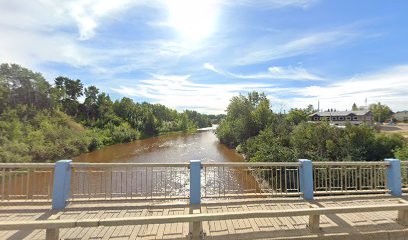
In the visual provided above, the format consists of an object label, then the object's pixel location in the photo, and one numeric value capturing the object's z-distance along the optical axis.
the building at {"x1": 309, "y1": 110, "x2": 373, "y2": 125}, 57.16
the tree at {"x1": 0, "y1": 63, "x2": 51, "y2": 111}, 38.94
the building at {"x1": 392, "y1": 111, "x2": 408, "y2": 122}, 89.72
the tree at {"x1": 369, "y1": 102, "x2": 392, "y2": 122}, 73.00
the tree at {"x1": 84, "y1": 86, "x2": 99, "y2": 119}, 55.56
